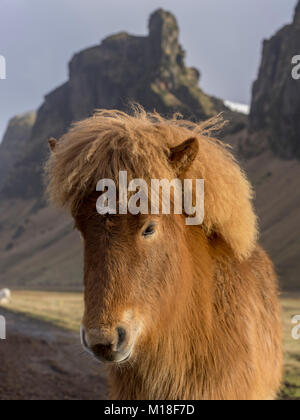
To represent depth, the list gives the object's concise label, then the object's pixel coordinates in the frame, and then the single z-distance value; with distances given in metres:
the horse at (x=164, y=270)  2.20
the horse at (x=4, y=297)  18.16
